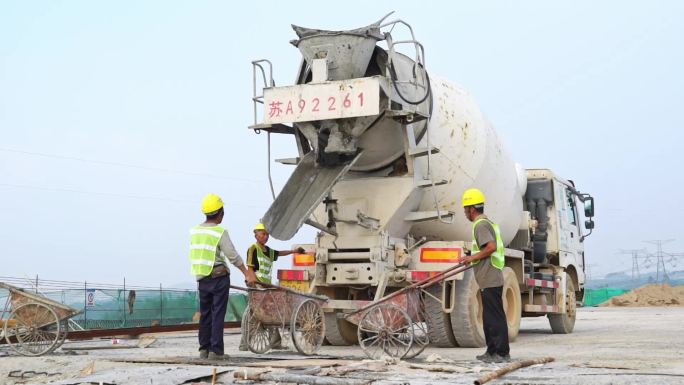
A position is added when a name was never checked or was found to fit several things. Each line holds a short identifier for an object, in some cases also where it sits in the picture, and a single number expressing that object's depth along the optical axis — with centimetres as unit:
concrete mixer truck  1018
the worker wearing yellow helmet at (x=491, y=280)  834
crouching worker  1095
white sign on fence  1864
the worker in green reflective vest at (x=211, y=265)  866
